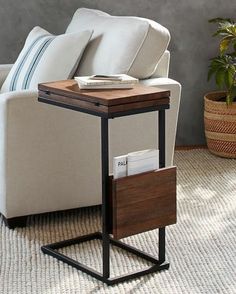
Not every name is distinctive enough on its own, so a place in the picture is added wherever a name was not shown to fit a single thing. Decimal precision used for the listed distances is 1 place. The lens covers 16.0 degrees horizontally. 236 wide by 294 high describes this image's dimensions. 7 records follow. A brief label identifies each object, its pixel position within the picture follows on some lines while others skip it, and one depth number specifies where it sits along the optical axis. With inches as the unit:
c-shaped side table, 116.9
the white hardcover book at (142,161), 119.1
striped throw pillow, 150.9
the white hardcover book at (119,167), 117.4
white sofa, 137.7
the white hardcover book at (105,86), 122.2
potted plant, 188.4
